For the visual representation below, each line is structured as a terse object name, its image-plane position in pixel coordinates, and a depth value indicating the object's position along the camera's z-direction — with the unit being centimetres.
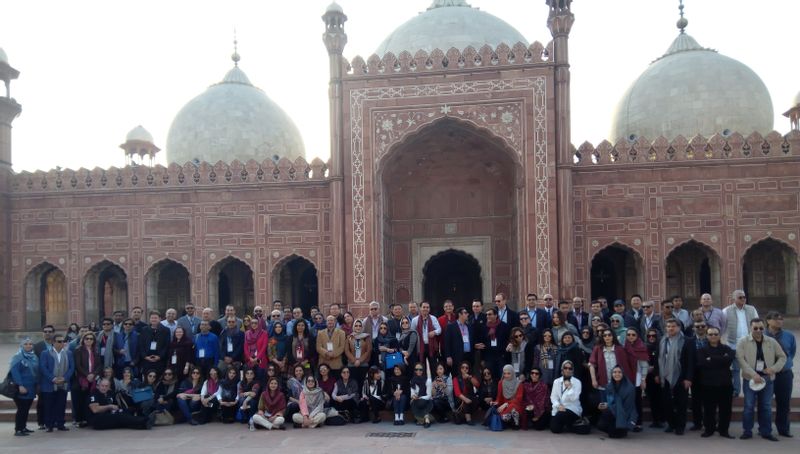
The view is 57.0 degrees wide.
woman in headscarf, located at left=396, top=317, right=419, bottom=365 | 793
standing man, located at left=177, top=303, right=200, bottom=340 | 884
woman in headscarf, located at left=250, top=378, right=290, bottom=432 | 745
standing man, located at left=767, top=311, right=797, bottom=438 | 669
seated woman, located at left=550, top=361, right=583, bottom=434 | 693
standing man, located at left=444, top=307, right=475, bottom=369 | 786
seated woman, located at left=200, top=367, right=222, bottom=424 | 780
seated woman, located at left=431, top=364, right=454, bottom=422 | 755
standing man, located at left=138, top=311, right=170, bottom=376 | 809
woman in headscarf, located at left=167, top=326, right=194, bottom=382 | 809
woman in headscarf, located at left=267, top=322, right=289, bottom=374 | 807
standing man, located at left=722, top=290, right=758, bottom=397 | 742
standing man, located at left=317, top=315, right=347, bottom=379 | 795
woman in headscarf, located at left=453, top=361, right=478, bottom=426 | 748
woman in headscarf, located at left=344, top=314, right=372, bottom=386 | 800
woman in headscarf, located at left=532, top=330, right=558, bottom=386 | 727
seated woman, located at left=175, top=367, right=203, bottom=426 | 784
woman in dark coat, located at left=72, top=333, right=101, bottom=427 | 762
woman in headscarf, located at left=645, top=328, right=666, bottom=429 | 722
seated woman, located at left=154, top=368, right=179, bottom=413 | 787
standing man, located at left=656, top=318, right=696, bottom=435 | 677
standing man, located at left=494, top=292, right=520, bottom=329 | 796
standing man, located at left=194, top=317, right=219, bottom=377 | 823
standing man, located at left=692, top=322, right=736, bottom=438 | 658
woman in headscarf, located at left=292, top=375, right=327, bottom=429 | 746
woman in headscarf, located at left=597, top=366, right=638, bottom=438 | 671
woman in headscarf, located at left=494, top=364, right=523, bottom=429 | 717
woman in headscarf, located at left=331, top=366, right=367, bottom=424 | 773
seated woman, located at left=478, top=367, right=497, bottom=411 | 748
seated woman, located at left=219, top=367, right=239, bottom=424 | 782
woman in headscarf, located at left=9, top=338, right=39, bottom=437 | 729
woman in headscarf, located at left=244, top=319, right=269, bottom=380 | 796
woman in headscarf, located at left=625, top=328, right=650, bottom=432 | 689
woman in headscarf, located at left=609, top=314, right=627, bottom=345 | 739
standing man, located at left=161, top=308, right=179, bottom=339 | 857
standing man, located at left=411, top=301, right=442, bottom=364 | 803
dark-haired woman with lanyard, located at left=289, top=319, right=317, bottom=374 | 802
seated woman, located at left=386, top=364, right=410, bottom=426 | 753
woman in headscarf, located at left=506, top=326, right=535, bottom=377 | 754
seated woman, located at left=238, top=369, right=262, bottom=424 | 768
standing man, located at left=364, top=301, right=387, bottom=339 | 828
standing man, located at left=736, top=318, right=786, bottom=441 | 655
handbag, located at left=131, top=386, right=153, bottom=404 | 779
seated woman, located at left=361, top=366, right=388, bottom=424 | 777
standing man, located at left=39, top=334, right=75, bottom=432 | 740
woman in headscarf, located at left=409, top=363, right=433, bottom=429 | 754
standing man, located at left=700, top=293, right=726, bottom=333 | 746
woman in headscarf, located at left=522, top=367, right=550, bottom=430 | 713
